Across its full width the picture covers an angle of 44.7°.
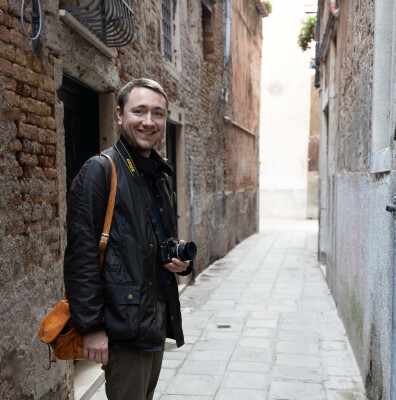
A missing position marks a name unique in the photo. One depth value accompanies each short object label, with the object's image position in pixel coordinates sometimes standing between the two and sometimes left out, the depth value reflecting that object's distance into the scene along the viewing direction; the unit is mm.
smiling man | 1879
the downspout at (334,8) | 6230
